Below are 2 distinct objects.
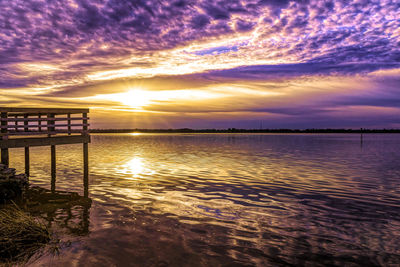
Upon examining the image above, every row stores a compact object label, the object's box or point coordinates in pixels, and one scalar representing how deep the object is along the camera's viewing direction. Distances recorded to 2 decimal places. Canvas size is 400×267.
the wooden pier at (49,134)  15.39
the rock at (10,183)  12.46
